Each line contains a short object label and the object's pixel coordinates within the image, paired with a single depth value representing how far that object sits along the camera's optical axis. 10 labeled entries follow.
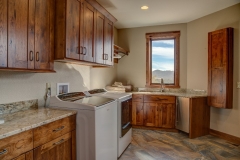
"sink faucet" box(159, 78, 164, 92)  4.21
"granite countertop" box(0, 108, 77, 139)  1.19
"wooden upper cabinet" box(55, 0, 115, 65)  1.87
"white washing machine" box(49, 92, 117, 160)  1.84
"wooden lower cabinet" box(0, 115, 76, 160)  1.17
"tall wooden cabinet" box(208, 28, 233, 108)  3.09
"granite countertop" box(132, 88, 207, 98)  3.66
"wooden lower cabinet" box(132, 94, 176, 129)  3.66
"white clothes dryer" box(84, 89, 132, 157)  2.54
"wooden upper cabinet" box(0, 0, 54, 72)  1.36
